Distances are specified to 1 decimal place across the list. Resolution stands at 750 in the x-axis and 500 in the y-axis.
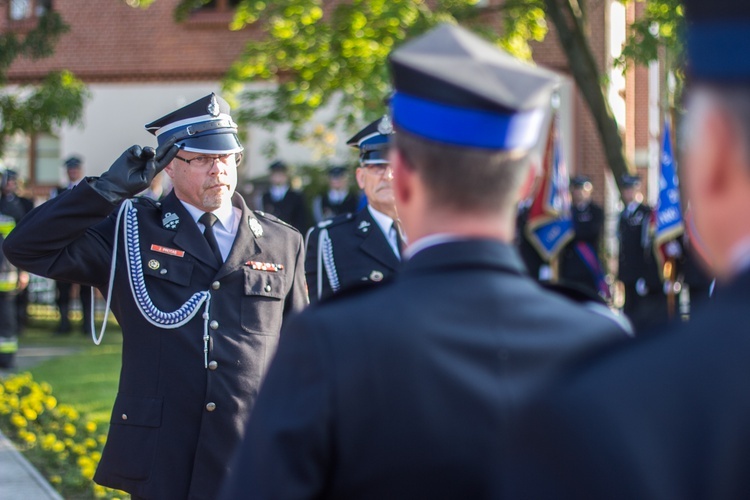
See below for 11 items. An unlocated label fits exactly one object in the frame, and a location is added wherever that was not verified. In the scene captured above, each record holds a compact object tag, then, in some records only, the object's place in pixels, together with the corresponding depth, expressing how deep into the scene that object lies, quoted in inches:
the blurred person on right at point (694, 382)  53.7
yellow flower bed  289.3
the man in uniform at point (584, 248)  657.0
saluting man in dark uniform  166.6
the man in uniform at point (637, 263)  620.7
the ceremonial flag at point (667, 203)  523.7
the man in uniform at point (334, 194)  670.5
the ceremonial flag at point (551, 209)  611.5
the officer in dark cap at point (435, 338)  76.5
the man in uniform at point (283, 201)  683.4
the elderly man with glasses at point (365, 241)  213.6
